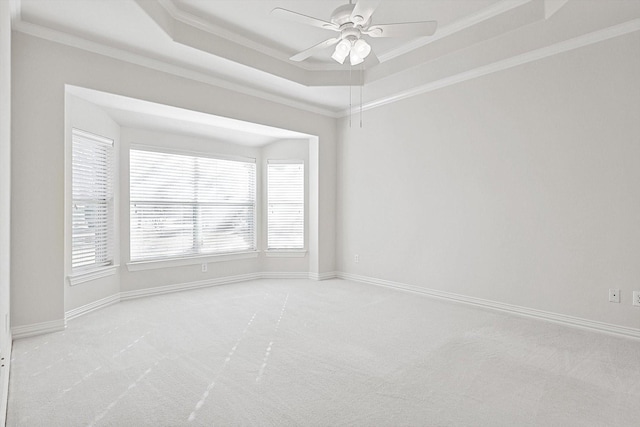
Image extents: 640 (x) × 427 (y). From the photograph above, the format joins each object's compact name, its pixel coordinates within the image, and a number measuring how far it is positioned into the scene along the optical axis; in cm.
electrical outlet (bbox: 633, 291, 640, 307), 315
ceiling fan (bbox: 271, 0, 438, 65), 259
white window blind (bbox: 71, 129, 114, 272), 391
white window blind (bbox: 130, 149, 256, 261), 484
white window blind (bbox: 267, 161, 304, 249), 608
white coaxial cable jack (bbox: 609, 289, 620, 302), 325
